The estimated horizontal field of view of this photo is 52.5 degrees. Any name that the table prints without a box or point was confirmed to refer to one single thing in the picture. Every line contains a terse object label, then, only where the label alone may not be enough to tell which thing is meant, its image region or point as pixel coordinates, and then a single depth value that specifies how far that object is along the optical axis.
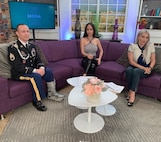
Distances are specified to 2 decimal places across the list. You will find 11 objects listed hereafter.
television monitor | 3.76
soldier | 2.21
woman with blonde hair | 2.41
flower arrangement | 1.62
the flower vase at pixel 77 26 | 4.18
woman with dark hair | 2.99
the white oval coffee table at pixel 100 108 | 2.17
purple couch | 2.07
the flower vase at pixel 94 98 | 1.70
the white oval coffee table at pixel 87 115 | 1.74
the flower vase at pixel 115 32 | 4.41
